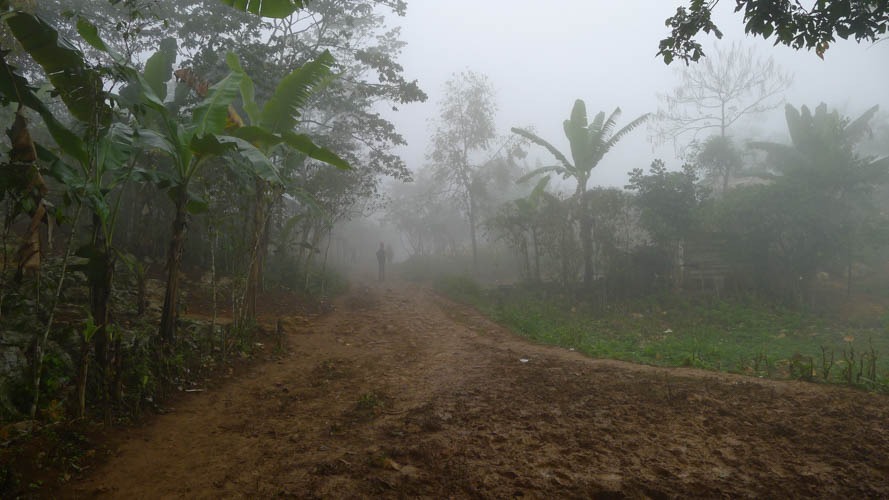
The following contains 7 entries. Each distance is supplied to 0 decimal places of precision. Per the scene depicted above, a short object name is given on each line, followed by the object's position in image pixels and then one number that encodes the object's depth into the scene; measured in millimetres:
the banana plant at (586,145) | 12883
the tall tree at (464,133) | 21281
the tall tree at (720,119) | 17422
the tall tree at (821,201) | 12078
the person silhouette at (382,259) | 18417
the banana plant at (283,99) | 6008
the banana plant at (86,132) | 3094
